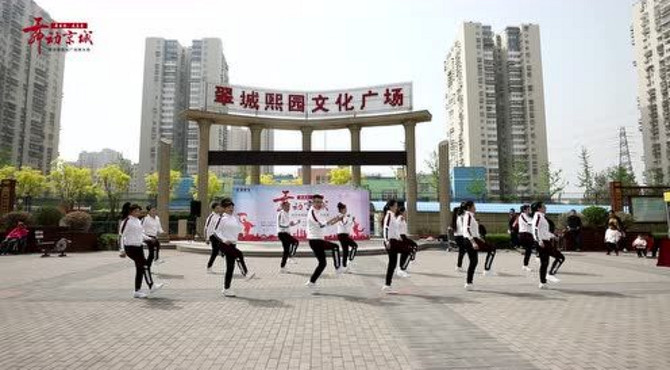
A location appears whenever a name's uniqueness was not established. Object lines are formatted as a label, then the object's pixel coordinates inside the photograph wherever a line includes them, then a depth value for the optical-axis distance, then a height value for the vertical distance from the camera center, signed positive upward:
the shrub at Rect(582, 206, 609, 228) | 20.86 -0.46
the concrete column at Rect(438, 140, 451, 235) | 22.06 +1.27
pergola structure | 21.55 +4.91
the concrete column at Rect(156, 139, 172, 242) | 21.56 +1.49
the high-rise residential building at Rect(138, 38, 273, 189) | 88.12 +28.83
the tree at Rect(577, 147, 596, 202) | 64.62 +5.02
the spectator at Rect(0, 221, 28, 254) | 18.33 -1.43
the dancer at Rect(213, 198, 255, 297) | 7.77 -0.56
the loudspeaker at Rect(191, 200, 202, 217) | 21.22 +0.13
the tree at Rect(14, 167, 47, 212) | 46.75 +3.63
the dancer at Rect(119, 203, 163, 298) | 7.71 -0.70
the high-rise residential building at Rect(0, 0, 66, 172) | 69.56 +23.83
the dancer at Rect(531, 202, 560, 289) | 8.51 -0.71
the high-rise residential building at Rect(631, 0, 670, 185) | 71.56 +25.92
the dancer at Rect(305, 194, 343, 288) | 8.30 -0.56
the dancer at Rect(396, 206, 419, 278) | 9.76 -0.92
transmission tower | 79.50 +12.29
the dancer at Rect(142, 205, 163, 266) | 11.09 -0.53
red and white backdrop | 21.00 +0.44
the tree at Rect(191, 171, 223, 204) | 50.56 +3.16
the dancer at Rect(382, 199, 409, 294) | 8.09 -0.64
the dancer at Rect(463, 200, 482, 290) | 8.33 -0.63
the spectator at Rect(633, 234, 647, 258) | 16.25 -1.62
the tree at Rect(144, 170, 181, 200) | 50.31 +3.99
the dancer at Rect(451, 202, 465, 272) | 11.31 -0.86
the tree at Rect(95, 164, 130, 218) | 48.75 +4.30
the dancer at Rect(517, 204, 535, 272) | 10.17 -0.55
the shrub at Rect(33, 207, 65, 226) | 21.02 -0.35
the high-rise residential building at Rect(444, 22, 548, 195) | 85.44 +24.09
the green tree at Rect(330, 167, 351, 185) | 50.91 +4.61
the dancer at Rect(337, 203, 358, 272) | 10.83 -0.77
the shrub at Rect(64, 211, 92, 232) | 20.67 -0.57
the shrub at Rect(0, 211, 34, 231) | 20.16 -0.44
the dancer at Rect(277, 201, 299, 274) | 11.35 -0.68
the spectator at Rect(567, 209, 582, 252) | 19.83 -1.30
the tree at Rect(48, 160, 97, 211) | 48.25 +3.77
